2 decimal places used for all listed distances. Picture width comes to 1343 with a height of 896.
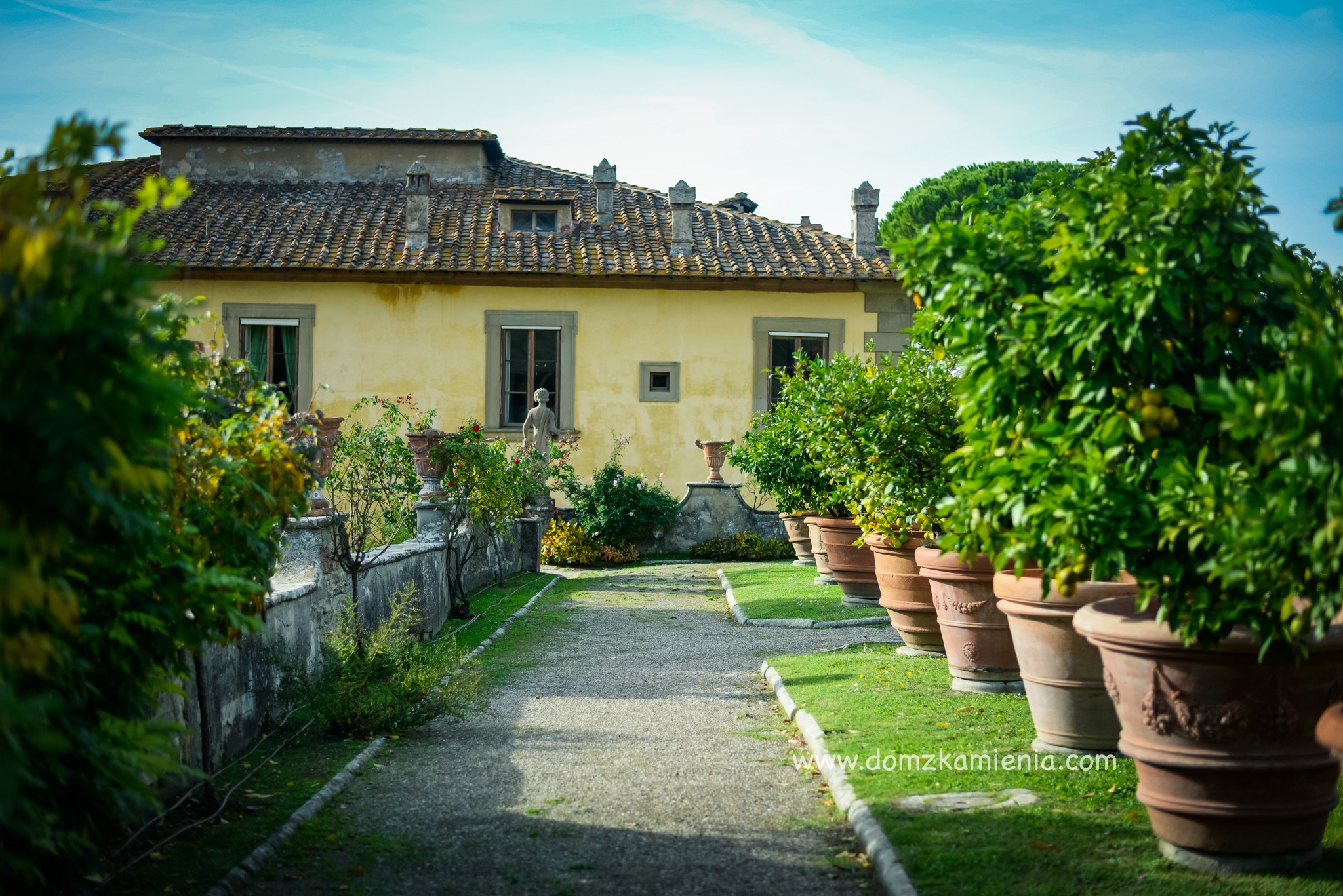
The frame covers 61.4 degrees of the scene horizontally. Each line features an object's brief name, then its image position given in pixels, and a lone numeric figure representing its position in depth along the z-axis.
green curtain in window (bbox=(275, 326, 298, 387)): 19.52
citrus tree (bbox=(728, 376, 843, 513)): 12.10
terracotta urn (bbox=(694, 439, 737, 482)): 18.61
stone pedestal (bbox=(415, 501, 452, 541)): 10.73
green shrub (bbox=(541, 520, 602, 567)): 16.64
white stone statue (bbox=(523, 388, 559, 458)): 17.55
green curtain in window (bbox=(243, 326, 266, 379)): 19.53
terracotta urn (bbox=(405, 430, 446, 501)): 11.20
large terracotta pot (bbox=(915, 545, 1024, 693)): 6.52
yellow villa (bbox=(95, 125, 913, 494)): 19.30
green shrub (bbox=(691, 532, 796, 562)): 17.50
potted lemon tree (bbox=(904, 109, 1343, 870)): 3.58
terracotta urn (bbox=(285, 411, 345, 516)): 5.35
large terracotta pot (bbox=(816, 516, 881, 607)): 11.14
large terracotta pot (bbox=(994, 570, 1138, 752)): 5.14
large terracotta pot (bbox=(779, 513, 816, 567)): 15.85
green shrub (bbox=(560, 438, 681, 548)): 17.17
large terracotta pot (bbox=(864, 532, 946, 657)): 7.89
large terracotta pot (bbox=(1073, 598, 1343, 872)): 3.68
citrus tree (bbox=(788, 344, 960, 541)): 7.55
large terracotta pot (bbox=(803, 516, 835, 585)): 13.03
